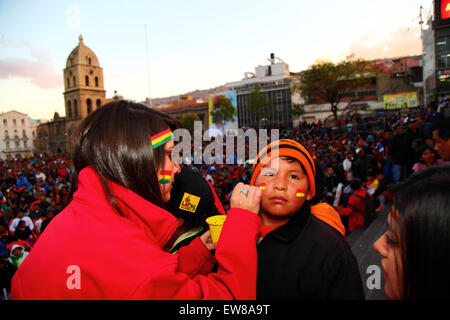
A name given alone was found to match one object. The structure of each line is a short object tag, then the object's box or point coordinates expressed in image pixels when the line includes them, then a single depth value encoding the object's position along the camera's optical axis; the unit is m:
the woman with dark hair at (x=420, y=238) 0.90
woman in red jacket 0.97
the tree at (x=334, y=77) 34.12
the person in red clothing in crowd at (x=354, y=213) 5.43
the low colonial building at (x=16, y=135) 79.58
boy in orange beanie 1.48
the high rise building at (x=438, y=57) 29.48
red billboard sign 19.14
